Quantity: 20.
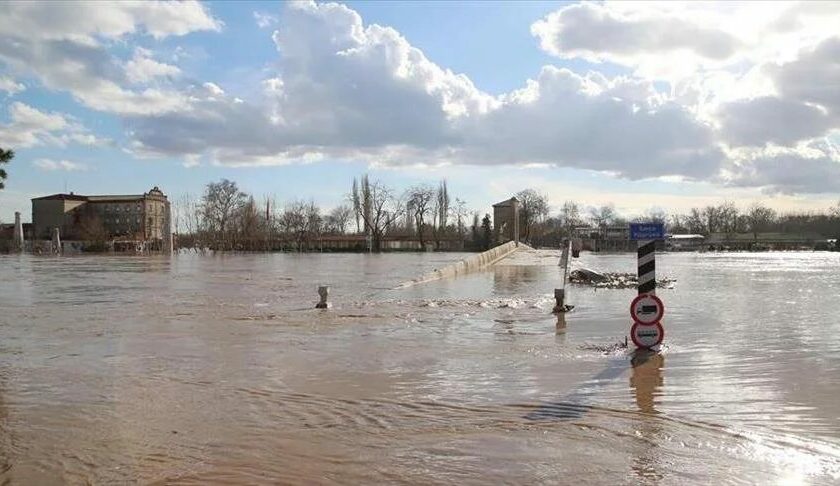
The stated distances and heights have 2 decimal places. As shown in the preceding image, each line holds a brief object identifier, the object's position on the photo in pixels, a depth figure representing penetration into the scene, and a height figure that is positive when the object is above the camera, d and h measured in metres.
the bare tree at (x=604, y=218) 164.38 +4.93
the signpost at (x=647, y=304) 10.51 -0.97
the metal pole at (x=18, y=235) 96.56 +2.10
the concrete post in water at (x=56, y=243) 95.37 +0.87
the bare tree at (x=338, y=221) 141.62 +4.54
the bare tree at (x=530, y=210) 134.62 +5.99
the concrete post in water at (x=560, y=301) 16.42 -1.40
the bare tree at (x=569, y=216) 159.62 +5.47
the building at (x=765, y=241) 134.75 -0.94
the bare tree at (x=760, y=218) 159.88 +4.11
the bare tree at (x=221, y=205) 124.38 +7.25
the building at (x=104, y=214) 141.50 +7.14
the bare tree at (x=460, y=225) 136.38 +3.28
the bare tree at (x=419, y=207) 132.12 +6.60
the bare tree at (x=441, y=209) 137.38 +6.40
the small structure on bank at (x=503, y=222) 124.56 +3.46
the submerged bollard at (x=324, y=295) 17.53 -1.24
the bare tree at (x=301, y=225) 128.12 +3.57
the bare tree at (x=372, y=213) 125.50 +5.42
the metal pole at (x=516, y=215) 86.84 +3.07
